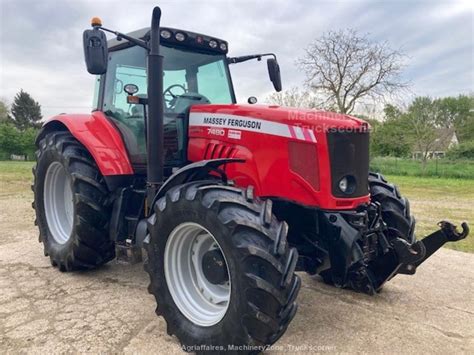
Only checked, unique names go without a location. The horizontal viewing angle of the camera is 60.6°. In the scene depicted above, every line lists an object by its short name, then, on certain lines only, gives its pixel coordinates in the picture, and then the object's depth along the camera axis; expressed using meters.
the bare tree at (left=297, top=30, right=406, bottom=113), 22.08
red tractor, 2.56
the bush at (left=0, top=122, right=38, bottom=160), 32.47
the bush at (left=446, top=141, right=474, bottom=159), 27.56
